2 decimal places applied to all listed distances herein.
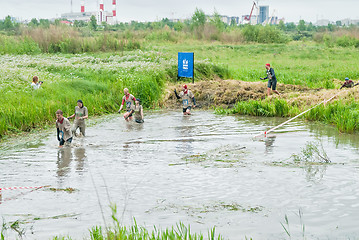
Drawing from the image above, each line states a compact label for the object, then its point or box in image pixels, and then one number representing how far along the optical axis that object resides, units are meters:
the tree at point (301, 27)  114.62
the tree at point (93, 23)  86.26
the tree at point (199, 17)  70.94
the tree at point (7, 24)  79.04
